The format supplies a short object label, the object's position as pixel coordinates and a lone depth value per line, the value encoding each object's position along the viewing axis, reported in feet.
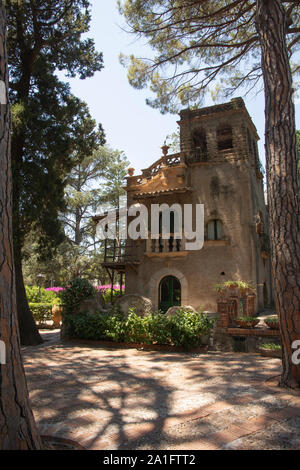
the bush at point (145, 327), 30.37
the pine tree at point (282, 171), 17.19
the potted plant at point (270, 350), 26.67
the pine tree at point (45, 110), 36.70
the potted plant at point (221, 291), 33.59
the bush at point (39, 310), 60.13
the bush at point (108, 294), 69.62
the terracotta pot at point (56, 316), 57.16
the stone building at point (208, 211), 49.21
